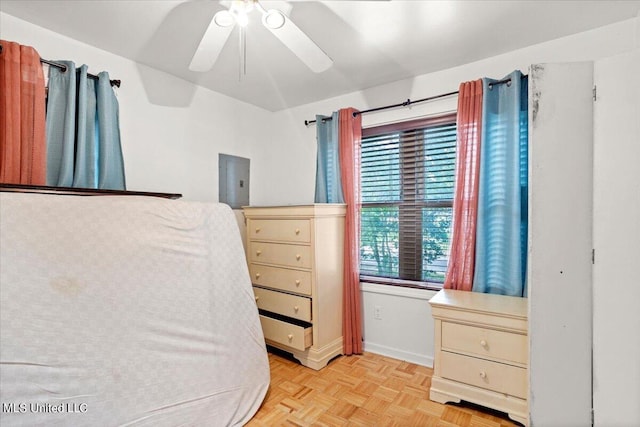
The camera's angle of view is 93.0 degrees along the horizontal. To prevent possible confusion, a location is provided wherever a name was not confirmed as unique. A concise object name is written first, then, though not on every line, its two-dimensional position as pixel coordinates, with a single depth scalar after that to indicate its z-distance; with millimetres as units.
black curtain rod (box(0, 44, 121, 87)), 1734
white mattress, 1128
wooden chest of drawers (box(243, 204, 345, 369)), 2330
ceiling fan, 1232
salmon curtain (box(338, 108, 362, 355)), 2570
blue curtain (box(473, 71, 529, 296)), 1942
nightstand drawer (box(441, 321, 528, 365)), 1688
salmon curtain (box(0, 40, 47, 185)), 1588
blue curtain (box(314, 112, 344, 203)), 2695
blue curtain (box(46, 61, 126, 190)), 1779
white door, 1362
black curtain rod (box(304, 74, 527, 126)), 2018
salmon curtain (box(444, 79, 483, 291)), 2092
